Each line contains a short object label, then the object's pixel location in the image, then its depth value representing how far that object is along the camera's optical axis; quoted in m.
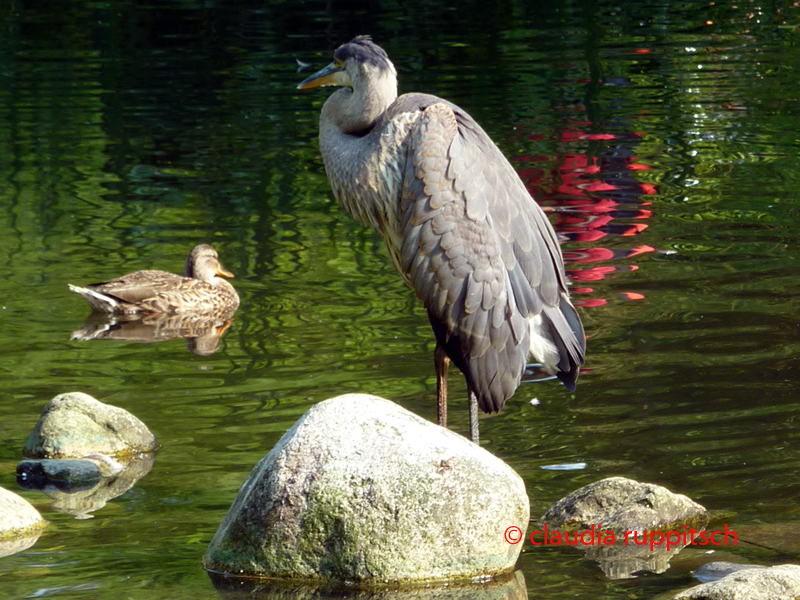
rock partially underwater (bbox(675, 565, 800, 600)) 8.21
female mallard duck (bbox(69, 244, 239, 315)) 18.09
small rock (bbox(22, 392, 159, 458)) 12.38
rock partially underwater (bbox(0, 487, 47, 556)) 10.05
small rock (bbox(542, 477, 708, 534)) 10.00
